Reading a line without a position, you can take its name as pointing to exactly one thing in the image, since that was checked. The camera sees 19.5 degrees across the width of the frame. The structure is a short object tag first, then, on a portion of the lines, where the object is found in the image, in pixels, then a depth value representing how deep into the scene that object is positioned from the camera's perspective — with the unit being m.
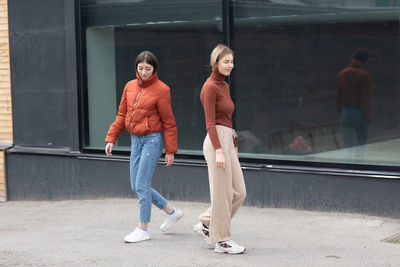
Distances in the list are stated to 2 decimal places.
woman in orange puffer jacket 10.87
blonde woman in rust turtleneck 9.77
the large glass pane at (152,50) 14.74
